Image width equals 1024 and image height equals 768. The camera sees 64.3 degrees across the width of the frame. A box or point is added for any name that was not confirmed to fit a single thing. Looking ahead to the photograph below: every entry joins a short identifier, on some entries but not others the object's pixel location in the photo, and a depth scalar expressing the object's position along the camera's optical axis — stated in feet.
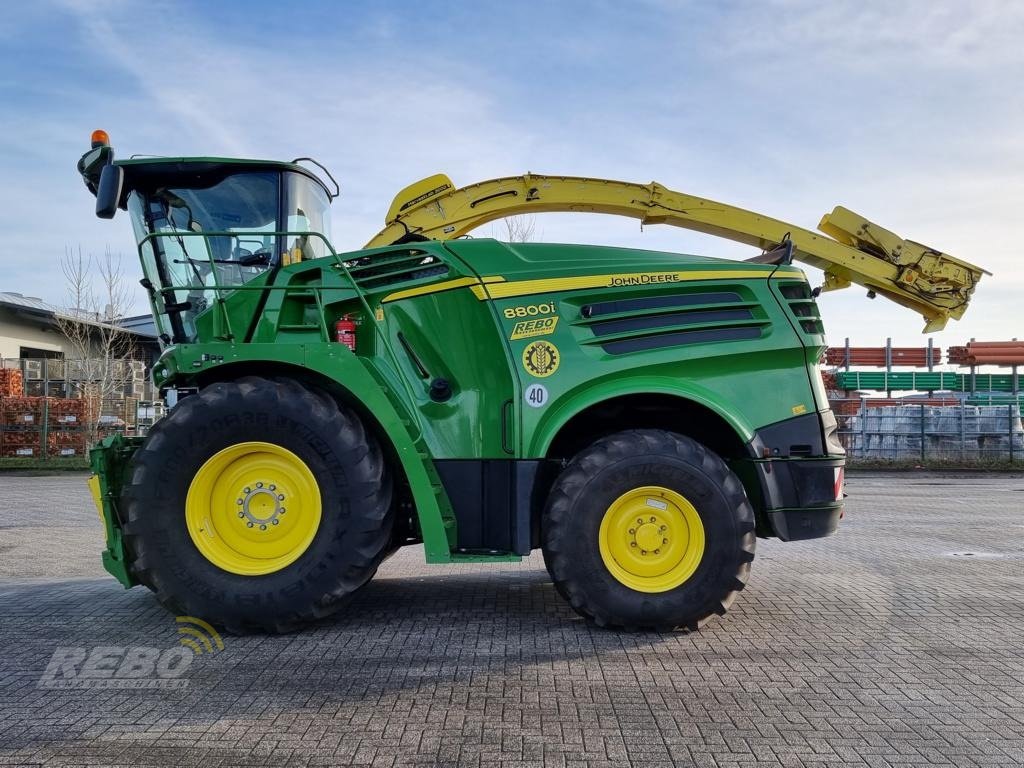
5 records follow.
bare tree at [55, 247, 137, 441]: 75.82
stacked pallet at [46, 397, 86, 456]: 72.38
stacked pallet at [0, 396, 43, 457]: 72.18
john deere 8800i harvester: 14.53
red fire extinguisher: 15.80
